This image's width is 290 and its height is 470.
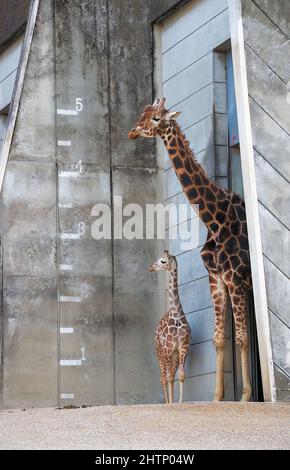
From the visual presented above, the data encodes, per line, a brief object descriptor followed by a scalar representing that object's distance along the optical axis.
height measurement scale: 16.83
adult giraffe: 15.08
